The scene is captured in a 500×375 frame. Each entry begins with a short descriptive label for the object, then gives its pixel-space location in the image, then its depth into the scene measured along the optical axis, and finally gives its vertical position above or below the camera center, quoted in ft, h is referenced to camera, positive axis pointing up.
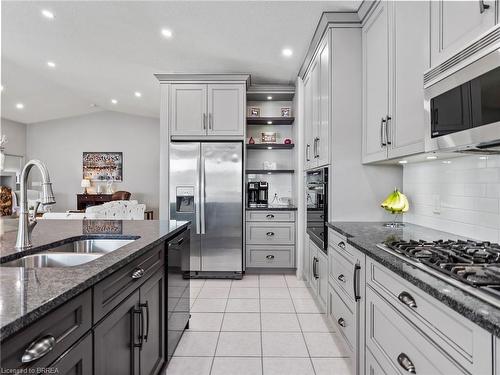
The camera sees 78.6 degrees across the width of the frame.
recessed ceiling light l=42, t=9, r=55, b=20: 10.57 +6.22
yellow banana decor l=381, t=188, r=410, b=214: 7.55 -0.28
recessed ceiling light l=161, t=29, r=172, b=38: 10.60 +5.57
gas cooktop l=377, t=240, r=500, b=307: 3.03 -0.87
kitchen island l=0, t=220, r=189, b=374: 2.43 -1.20
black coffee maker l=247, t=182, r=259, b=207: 15.37 -0.08
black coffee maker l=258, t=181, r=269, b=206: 15.28 -0.03
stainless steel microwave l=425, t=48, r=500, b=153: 3.53 +1.10
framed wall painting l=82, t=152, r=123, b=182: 27.50 +2.27
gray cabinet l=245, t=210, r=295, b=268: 13.58 -2.13
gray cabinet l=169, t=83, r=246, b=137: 13.55 +3.61
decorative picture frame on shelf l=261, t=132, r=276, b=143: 15.35 +2.69
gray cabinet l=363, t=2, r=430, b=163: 5.60 +2.42
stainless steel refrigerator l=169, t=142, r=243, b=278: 13.19 -0.21
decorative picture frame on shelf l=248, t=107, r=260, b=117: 15.43 +4.02
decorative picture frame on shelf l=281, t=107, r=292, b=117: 15.38 +4.01
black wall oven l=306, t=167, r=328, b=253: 8.88 -0.48
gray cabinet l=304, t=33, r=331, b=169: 8.97 +2.78
